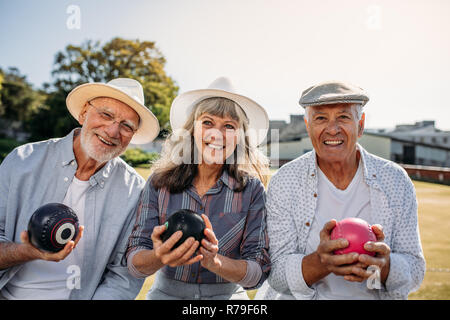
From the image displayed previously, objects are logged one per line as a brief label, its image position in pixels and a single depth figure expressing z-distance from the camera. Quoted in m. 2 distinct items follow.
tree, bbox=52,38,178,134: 30.55
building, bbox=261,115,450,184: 14.53
